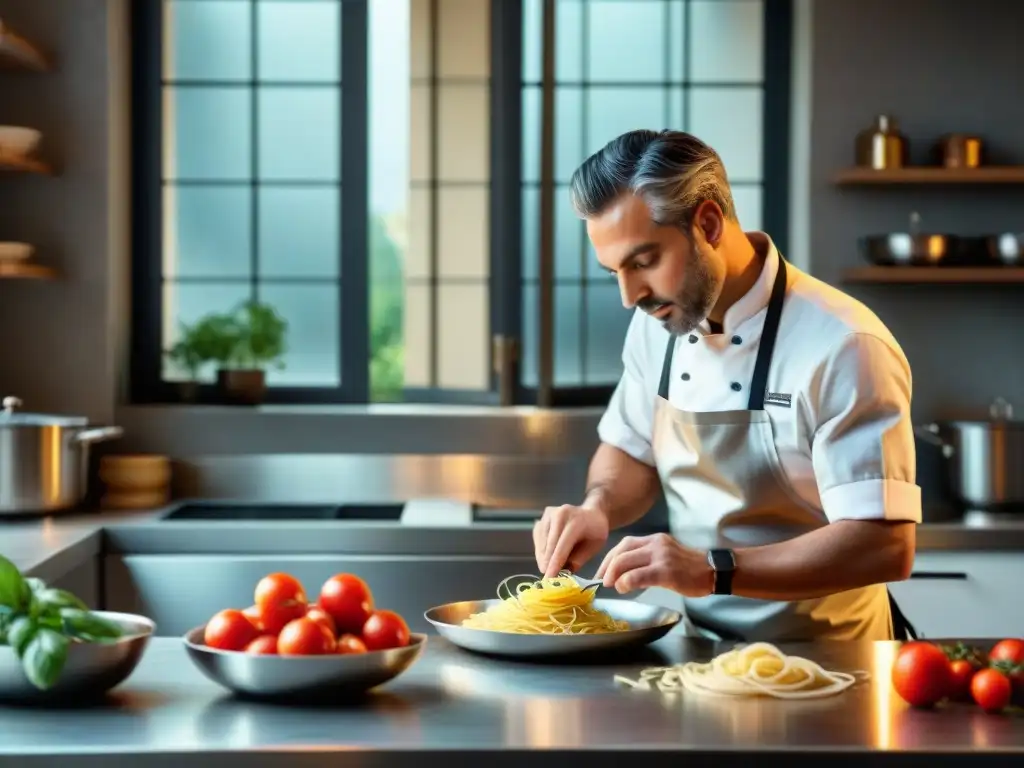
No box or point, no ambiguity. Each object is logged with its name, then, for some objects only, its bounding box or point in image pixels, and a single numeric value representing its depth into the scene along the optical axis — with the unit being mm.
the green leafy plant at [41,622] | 1731
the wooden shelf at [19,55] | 3779
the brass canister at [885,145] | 4211
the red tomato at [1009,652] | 1863
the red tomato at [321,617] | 1849
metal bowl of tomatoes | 1795
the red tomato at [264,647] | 1819
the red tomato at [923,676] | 1816
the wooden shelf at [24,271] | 3916
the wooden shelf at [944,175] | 4168
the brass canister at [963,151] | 4227
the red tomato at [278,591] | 1904
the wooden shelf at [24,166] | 3938
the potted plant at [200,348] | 4504
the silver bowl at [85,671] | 1796
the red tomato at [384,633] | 1882
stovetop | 4004
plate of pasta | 2038
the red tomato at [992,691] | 1809
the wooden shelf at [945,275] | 4145
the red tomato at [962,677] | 1848
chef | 2225
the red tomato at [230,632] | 1853
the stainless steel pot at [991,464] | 3895
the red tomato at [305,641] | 1811
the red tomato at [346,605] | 1914
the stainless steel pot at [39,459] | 3686
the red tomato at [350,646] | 1838
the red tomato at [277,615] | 1883
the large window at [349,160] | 4465
